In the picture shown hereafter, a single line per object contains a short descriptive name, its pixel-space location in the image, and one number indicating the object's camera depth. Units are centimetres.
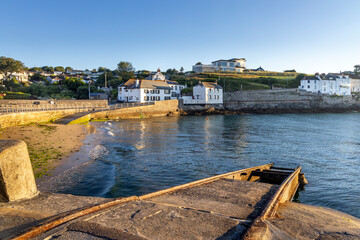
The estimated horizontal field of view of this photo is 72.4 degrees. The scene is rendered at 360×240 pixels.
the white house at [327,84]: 9319
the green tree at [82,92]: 7271
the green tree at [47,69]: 15925
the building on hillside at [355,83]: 11131
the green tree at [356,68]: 14111
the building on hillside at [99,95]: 7097
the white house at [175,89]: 8160
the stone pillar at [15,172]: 601
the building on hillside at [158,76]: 9525
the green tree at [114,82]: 9219
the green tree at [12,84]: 7274
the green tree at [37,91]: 6819
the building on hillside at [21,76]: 9304
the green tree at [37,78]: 10374
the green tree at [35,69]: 14688
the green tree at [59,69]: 16685
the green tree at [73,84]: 7681
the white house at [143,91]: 6969
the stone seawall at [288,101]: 8200
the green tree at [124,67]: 12311
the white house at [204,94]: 7569
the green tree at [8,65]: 7539
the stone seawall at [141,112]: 4787
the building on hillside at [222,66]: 12975
